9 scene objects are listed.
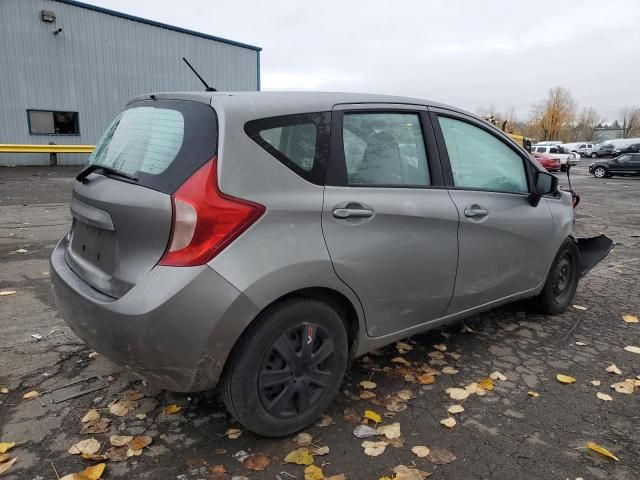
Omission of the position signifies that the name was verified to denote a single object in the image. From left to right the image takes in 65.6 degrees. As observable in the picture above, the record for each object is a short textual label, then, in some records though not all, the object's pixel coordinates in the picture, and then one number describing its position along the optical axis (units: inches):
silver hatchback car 85.0
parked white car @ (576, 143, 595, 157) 2474.2
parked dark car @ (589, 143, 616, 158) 2278.5
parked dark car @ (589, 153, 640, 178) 1098.1
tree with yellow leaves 3193.9
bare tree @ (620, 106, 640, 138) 3993.6
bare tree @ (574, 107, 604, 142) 4018.2
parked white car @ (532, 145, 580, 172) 1481.8
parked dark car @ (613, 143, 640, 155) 1766.5
